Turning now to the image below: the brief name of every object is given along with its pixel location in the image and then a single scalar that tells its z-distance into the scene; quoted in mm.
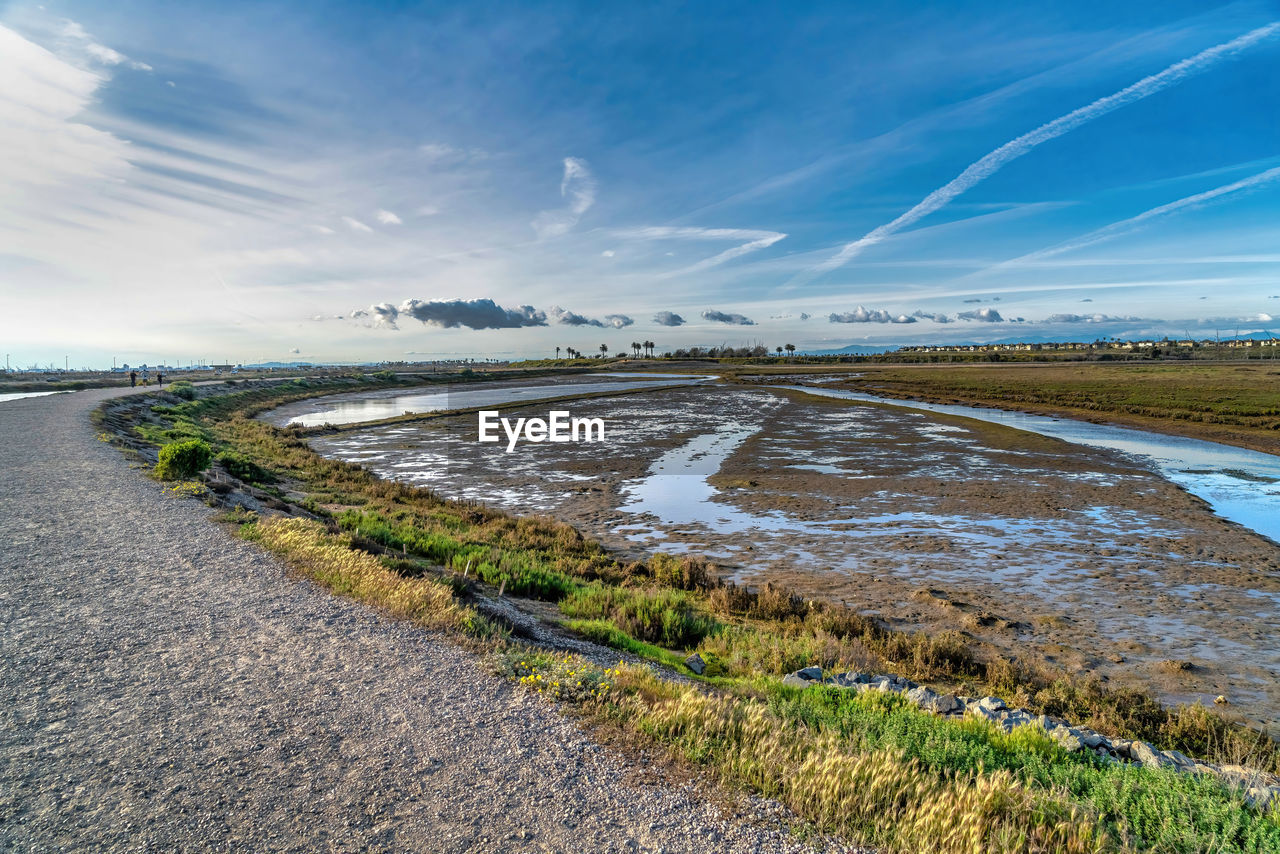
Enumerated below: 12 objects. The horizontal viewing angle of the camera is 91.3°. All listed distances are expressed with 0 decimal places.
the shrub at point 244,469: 23697
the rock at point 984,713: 8011
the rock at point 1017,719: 7906
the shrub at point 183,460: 19109
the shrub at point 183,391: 60462
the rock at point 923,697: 8453
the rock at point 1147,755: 6994
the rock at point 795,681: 8948
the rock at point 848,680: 9142
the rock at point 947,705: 8345
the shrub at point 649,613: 11625
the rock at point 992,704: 8484
